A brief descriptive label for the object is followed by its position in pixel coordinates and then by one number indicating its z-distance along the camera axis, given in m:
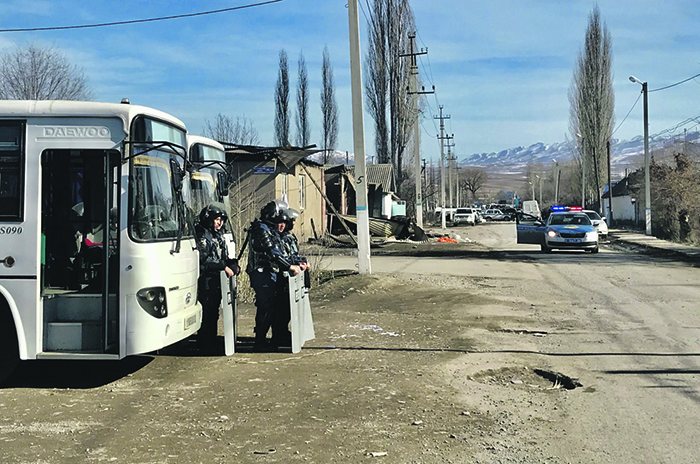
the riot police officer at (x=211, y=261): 7.69
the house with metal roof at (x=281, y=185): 14.49
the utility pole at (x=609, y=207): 53.20
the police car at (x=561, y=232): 24.06
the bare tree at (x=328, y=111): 61.50
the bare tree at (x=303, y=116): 59.16
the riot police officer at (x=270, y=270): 7.97
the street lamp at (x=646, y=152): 36.38
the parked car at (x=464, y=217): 60.62
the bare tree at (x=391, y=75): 44.88
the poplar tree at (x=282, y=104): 57.75
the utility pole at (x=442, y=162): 58.22
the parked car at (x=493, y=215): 77.69
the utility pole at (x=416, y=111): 38.06
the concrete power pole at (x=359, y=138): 14.95
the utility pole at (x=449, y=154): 86.56
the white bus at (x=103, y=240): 6.32
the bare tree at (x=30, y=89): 31.75
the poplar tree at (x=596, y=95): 58.53
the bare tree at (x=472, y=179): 146.88
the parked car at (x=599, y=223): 35.43
